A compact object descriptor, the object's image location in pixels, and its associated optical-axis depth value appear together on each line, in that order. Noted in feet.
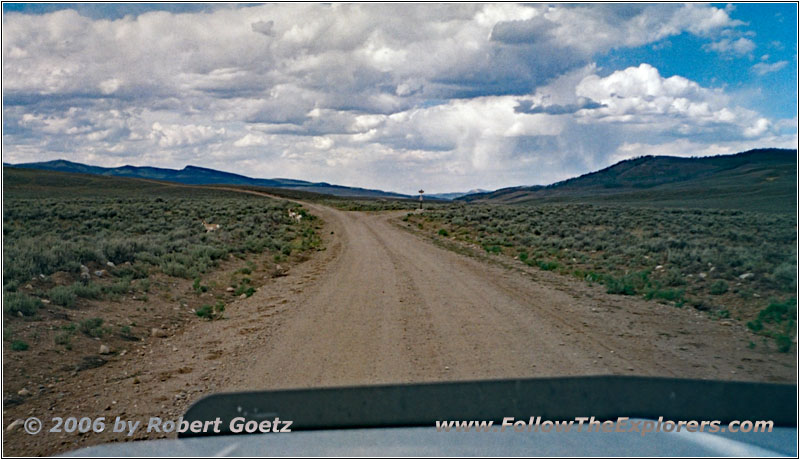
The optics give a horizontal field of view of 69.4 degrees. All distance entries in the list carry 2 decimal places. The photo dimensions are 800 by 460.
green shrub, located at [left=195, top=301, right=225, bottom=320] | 32.65
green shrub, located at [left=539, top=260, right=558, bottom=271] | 49.91
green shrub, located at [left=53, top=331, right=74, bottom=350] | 24.94
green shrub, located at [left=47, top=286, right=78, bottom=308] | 30.73
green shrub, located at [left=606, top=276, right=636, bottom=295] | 38.60
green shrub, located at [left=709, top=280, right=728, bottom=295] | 36.45
